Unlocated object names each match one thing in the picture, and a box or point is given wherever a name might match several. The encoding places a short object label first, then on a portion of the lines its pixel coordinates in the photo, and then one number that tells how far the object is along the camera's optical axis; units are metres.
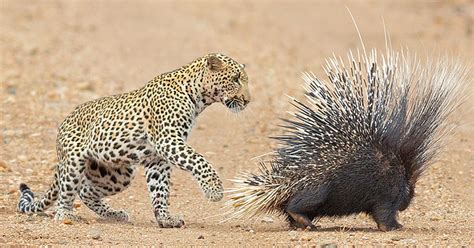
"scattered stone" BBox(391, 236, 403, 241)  15.42
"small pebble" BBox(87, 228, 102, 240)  15.52
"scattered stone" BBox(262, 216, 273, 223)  18.25
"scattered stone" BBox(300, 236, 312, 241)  15.38
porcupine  16.47
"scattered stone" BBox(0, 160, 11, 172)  21.50
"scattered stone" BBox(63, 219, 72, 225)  16.84
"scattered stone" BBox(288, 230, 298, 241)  15.54
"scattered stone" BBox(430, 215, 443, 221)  17.94
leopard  16.42
